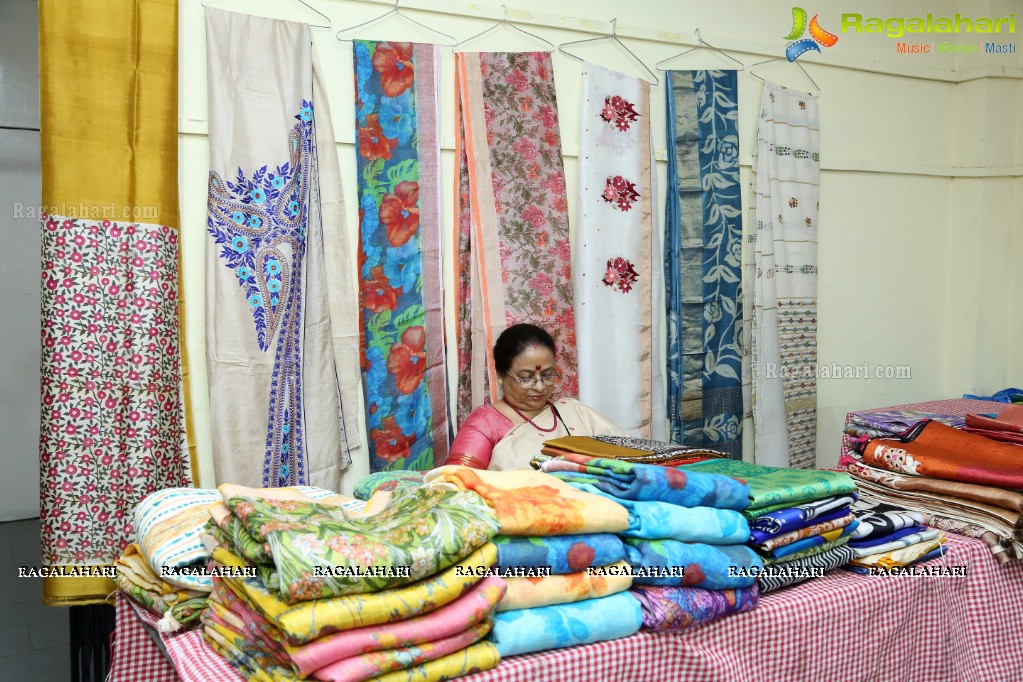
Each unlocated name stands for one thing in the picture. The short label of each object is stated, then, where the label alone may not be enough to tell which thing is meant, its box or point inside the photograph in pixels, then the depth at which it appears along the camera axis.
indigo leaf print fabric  3.71
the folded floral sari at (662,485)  1.44
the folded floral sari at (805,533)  1.53
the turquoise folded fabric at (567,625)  1.25
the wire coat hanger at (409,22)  3.13
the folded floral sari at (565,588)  1.28
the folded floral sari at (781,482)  1.56
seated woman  2.88
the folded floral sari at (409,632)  1.09
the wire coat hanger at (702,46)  3.78
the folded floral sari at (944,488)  1.82
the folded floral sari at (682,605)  1.38
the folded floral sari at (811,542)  1.55
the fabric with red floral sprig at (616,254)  3.48
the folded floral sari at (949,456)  1.85
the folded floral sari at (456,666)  1.15
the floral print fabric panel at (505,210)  3.25
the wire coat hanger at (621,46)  3.48
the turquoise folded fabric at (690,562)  1.40
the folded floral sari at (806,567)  1.56
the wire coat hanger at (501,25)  3.26
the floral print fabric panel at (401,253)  3.07
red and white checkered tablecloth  1.32
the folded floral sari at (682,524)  1.41
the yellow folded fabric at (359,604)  1.08
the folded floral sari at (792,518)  1.53
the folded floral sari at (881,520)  1.71
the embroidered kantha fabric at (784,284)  3.95
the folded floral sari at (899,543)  1.69
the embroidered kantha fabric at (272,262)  2.80
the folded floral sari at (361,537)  1.11
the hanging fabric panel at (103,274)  2.55
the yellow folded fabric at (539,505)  1.30
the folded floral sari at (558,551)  1.29
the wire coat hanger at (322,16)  2.97
